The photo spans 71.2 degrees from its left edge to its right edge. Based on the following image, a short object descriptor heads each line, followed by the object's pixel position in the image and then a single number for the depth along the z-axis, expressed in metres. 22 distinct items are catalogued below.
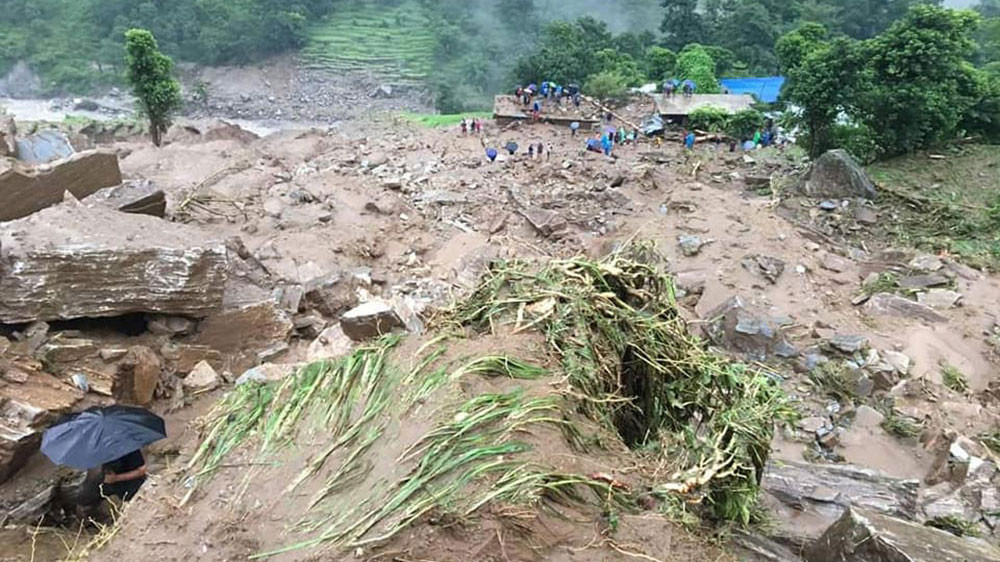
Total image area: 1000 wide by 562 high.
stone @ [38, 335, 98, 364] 5.66
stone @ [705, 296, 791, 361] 7.80
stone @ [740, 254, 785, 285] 9.61
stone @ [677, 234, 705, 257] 10.41
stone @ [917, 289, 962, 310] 8.92
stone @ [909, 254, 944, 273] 9.79
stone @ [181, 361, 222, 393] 6.23
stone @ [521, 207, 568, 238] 11.79
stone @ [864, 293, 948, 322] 8.63
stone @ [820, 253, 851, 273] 10.10
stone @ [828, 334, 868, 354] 7.68
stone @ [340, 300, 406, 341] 5.34
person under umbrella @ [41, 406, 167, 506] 4.32
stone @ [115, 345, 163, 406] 5.96
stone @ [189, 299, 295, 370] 6.61
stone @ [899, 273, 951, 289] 9.37
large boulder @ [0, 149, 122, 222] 7.22
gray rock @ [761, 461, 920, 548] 4.09
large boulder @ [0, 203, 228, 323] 5.59
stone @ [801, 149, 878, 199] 12.56
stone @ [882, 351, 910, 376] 7.48
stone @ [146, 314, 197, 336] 6.31
